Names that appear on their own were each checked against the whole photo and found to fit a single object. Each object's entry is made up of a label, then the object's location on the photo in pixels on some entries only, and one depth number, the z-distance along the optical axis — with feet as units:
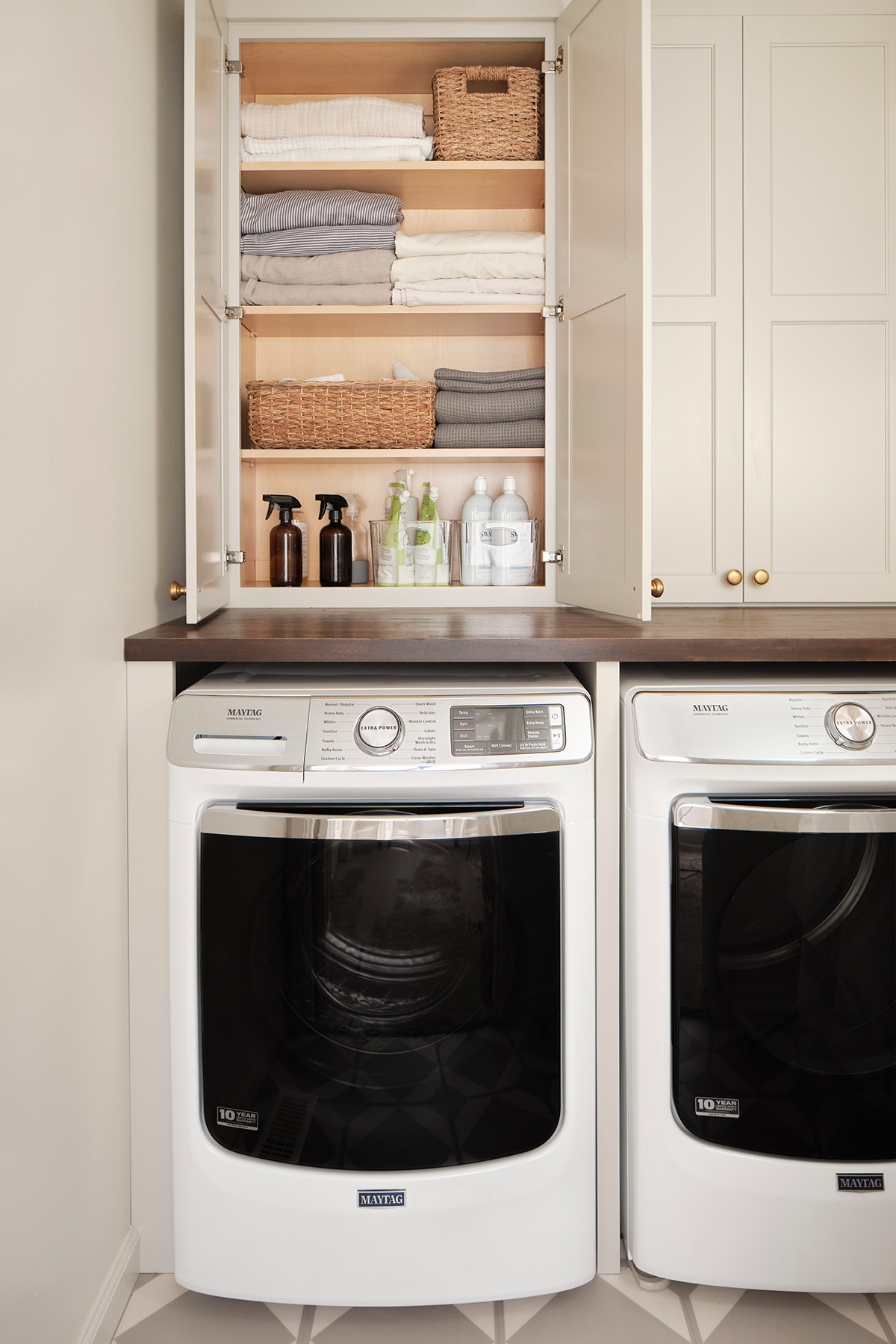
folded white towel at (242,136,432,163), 6.21
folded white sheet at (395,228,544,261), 6.27
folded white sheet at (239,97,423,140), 6.21
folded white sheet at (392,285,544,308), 6.31
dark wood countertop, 4.21
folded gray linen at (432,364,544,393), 6.43
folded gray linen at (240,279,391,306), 6.28
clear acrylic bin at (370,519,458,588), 6.47
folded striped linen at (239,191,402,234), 6.33
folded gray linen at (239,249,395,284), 6.29
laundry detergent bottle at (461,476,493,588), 6.56
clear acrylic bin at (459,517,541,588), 6.51
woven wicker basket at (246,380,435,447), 6.27
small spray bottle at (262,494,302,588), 6.49
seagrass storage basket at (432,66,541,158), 6.17
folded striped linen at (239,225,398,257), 6.33
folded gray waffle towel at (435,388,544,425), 6.43
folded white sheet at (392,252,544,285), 6.26
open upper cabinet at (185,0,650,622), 5.03
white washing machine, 4.00
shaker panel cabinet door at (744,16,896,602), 6.09
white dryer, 4.07
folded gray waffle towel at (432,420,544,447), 6.44
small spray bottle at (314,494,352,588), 6.49
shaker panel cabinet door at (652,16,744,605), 6.07
